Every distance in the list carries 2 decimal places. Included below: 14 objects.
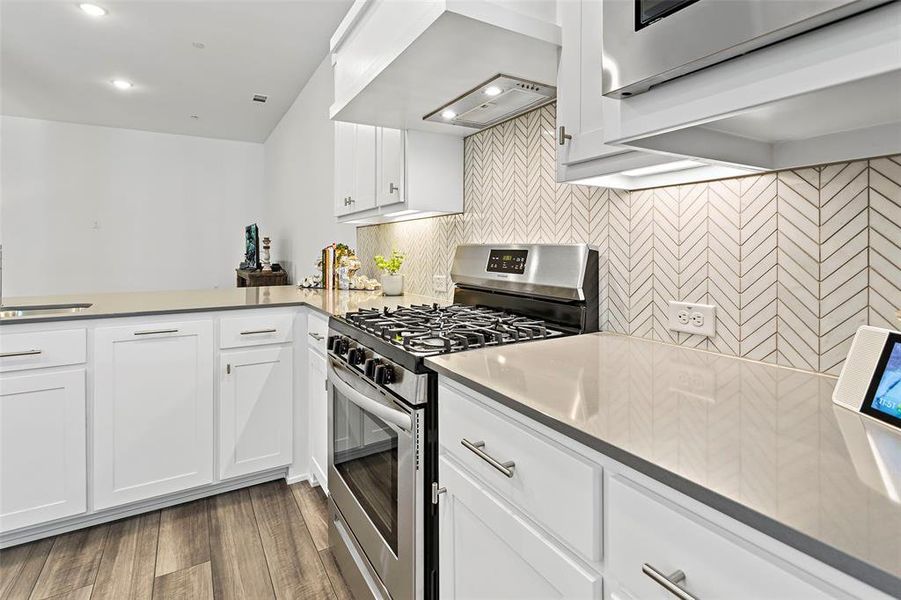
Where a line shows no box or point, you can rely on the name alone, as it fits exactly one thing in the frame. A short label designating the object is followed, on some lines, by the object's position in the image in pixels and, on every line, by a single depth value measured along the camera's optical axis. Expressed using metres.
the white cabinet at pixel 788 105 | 0.60
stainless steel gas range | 1.22
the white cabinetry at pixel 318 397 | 2.17
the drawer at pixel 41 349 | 1.84
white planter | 2.78
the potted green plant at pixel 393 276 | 2.78
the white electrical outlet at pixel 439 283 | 2.48
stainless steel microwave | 0.63
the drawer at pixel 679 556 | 0.52
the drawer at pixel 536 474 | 0.74
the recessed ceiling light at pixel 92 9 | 3.18
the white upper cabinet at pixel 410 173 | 2.15
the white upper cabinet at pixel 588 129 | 1.11
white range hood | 1.22
